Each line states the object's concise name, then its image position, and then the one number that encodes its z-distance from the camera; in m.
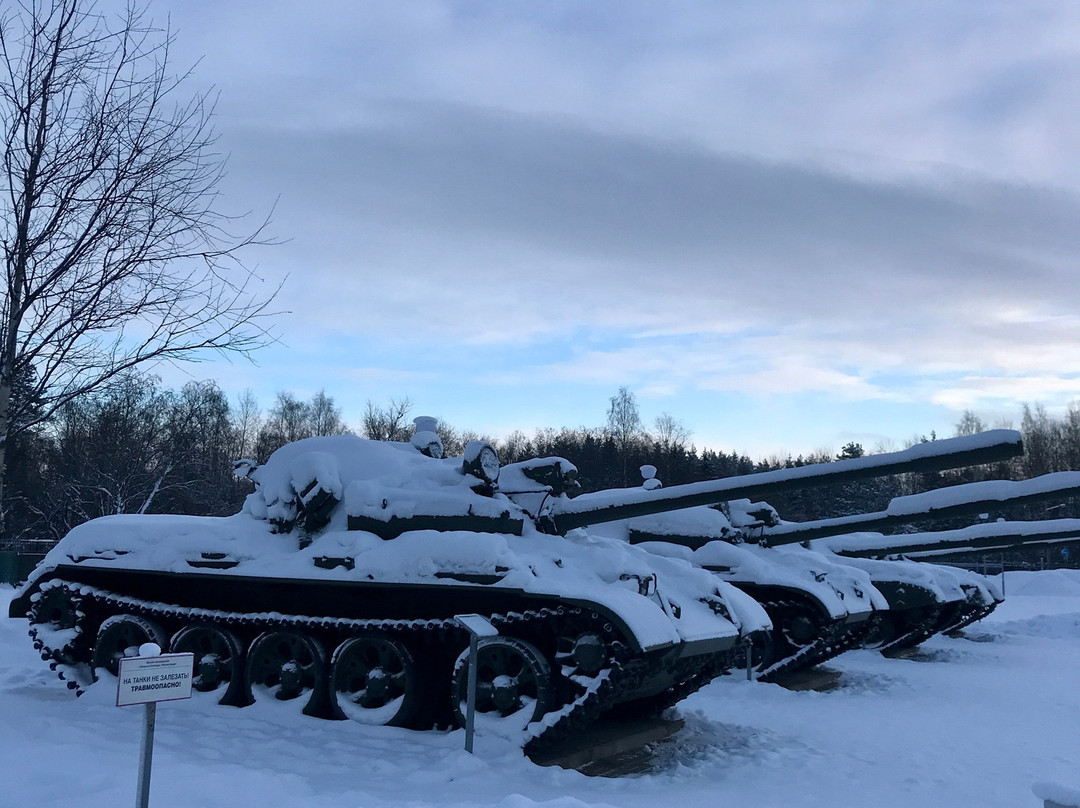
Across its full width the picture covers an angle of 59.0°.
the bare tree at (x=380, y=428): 54.41
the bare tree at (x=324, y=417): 63.53
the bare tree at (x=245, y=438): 61.90
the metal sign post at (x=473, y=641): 7.31
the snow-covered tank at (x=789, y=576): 12.59
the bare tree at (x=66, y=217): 6.91
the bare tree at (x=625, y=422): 60.88
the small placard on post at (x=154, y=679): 4.63
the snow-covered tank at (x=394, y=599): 7.77
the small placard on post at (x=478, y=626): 7.32
